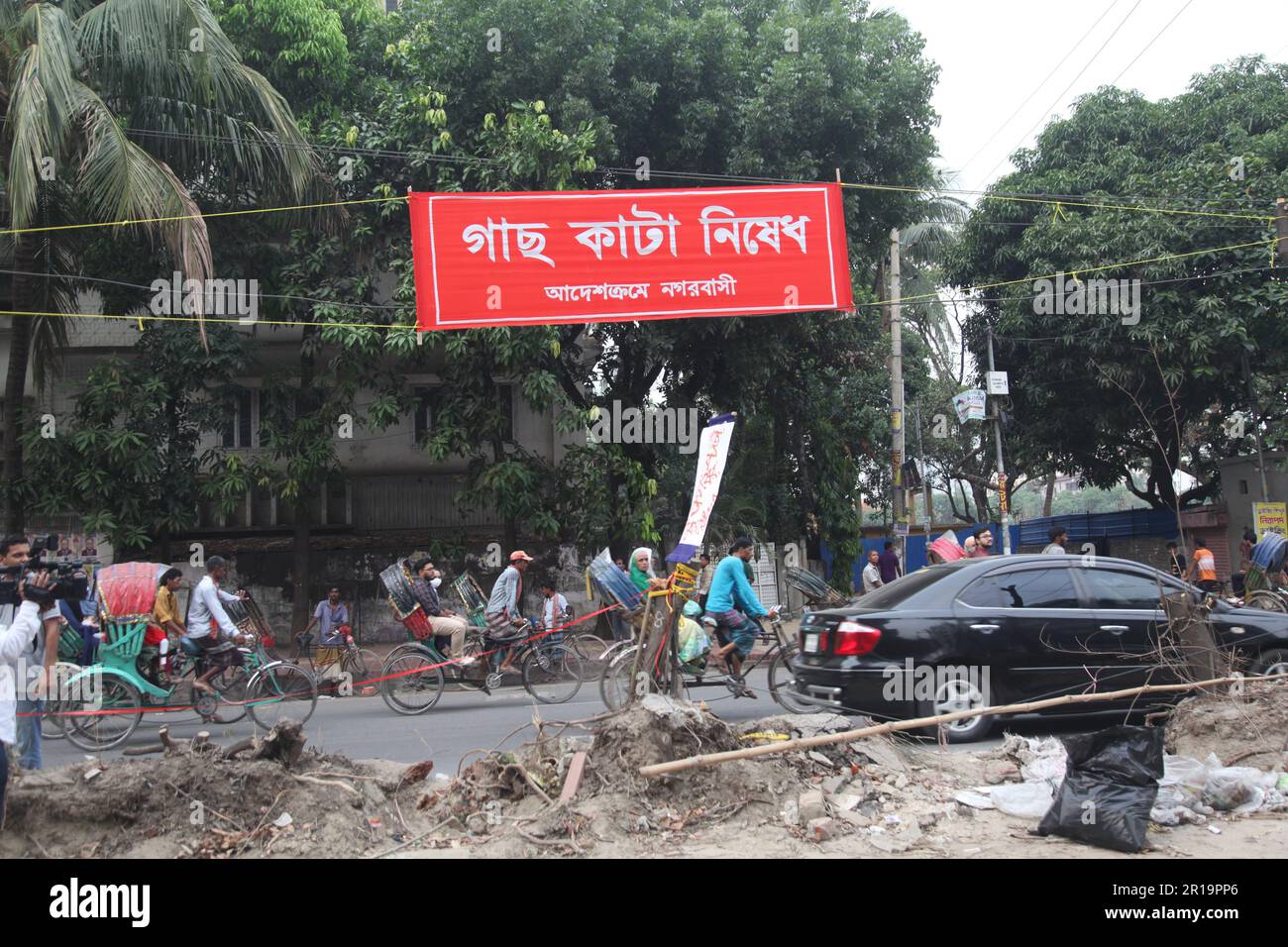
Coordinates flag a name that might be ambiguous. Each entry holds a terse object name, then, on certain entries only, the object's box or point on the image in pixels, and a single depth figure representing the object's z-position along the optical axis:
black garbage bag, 4.77
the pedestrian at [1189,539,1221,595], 14.70
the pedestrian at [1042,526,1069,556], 14.44
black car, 7.33
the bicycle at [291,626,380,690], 11.45
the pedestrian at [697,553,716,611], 16.42
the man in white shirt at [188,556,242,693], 9.29
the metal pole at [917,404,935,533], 20.11
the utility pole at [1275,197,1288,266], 9.84
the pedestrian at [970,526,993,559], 13.89
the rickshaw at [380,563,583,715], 10.29
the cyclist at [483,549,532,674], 10.65
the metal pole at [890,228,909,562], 18.61
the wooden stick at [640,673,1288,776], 5.23
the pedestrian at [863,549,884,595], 18.05
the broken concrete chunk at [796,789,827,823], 5.22
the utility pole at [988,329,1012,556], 20.55
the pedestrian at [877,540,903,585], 19.47
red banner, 12.42
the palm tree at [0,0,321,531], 10.98
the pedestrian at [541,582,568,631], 11.75
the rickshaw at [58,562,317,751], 8.62
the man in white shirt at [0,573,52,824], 4.99
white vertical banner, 6.51
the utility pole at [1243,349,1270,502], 18.88
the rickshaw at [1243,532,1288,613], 14.79
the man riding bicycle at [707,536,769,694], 8.96
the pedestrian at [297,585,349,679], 12.28
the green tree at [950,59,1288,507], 18.61
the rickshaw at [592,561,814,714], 6.89
